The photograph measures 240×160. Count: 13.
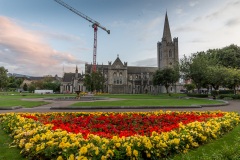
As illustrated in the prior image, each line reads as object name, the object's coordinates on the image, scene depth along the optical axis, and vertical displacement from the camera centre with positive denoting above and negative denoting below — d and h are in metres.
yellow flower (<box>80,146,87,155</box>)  3.77 -1.67
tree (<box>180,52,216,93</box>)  37.13 +4.58
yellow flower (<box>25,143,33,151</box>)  4.44 -1.84
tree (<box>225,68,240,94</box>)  32.87 +1.88
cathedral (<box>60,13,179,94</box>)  78.81 +5.63
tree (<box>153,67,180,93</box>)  53.33 +3.17
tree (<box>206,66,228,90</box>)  33.69 +2.33
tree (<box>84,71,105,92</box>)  57.12 +1.62
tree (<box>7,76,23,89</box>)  101.88 +1.47
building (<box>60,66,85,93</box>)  84.97 +1.32
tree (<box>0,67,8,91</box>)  66.48 +3.68
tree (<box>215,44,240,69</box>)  46.14 +9.36
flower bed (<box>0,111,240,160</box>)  4.06 -1.86
